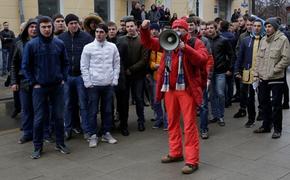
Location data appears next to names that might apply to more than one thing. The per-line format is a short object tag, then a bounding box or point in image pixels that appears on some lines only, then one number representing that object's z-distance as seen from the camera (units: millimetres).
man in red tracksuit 5352
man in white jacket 6473
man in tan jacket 6699
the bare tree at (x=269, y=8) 47769
